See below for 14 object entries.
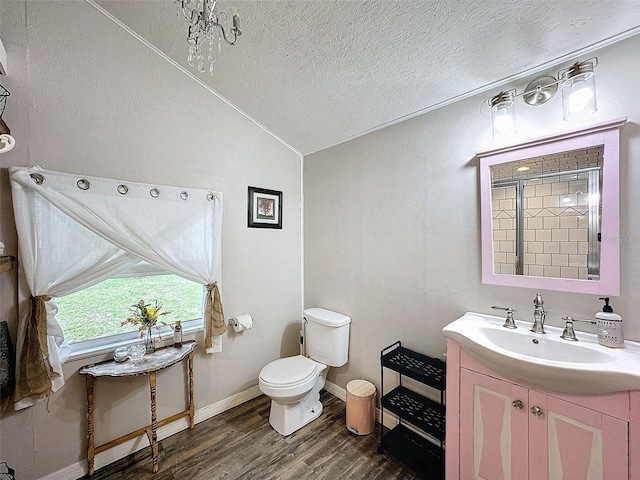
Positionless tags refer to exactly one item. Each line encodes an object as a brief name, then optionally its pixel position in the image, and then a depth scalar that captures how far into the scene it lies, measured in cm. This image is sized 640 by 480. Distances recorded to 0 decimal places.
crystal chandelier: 98
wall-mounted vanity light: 121
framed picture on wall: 238
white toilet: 190
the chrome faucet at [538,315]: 135
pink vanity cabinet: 98
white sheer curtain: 142
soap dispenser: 115
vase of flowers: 181
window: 168
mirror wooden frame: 120
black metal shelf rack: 157
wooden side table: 158
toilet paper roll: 220
